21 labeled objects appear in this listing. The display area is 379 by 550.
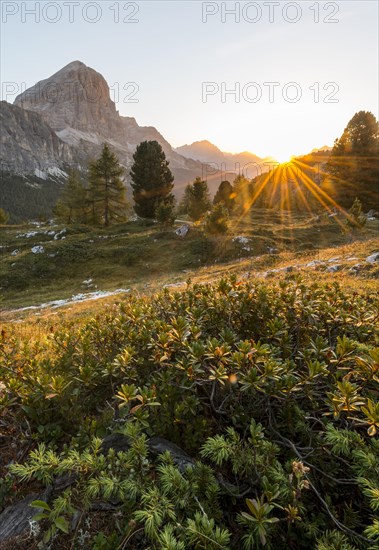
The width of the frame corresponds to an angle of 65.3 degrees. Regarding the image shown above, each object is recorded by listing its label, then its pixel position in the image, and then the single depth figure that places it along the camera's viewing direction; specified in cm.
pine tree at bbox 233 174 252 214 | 7246
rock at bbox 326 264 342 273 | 1456
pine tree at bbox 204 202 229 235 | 3150
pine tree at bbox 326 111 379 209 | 4606
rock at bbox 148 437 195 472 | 271
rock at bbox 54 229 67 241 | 4128
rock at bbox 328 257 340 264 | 1741
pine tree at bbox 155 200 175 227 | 4006
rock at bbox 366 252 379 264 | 1492
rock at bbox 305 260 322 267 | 1711
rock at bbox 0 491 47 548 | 257
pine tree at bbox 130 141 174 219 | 4931
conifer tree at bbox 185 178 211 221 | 4928
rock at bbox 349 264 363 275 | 1340
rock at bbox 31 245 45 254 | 3328
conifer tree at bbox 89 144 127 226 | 4800
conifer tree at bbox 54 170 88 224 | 5209
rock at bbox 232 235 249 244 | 3253
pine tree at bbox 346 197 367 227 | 2916
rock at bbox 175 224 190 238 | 3667
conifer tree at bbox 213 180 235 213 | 6419
